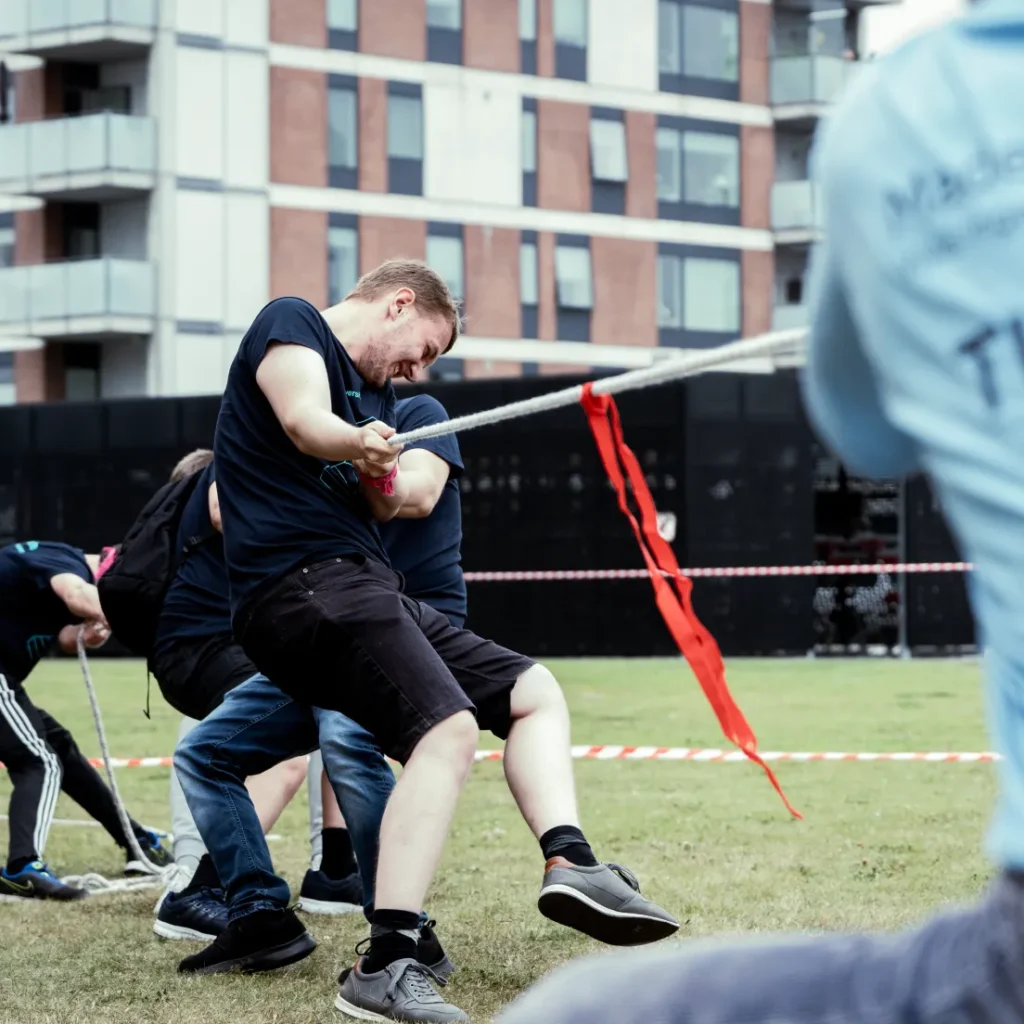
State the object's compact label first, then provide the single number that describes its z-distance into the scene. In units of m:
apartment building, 36.94
